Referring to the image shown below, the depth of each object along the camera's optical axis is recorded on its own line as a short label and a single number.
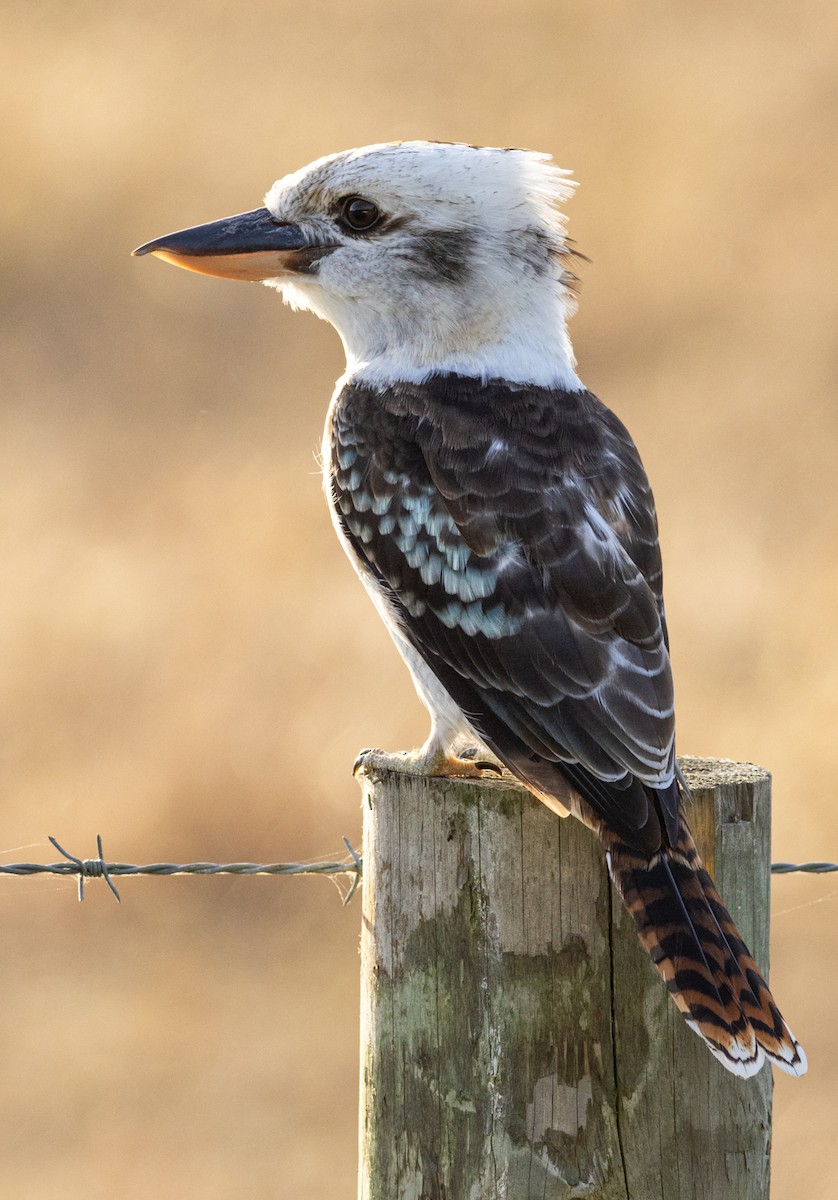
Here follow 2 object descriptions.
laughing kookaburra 5.17
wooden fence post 4.90
